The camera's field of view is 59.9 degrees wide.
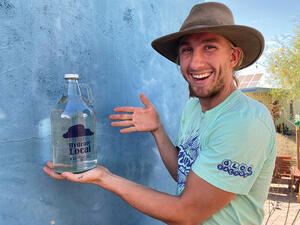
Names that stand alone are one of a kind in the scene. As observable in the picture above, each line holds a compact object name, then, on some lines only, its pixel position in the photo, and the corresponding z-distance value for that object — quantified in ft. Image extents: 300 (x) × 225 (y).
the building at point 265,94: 49.85
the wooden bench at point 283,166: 26.04
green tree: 37.91
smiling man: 3.91
